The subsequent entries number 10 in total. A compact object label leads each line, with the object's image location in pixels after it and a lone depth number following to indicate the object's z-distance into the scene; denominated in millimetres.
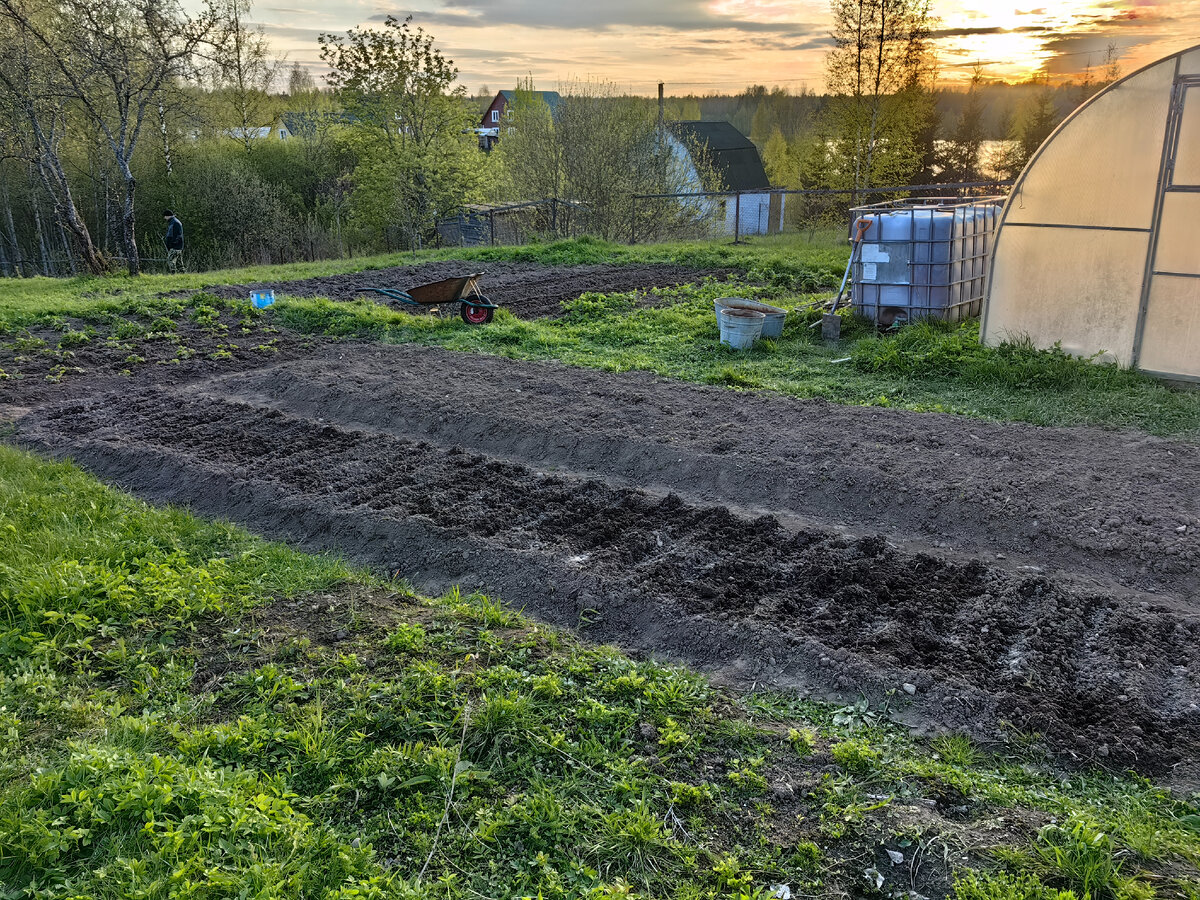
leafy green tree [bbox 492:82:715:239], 26516
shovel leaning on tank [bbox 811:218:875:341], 11719
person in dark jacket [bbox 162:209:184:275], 18688
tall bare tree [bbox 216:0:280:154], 31672
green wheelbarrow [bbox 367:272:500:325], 12930
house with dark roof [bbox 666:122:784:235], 42094
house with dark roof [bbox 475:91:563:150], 34584
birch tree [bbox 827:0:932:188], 24703
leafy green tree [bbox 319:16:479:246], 24344
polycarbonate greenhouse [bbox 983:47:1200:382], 8578
